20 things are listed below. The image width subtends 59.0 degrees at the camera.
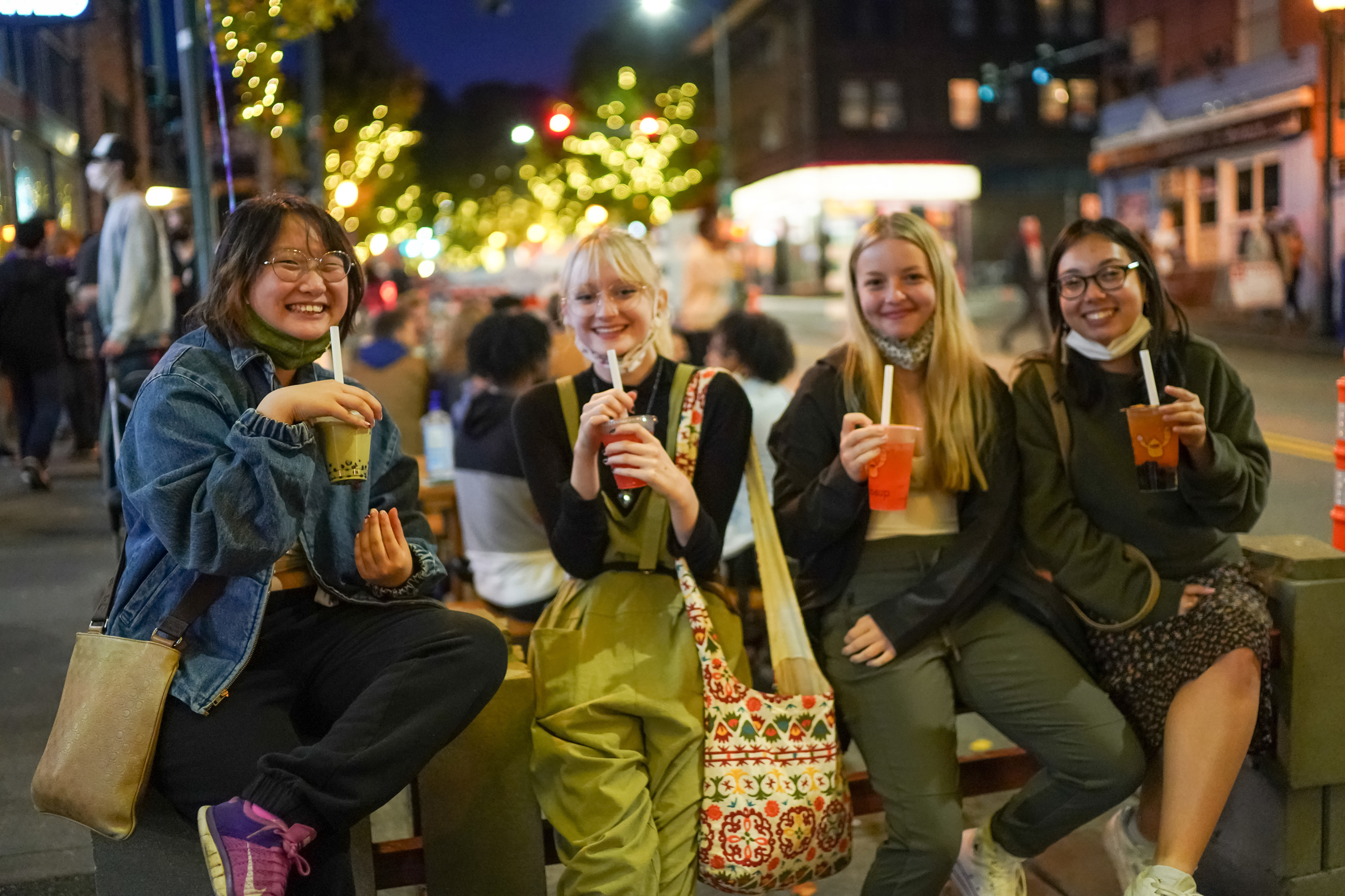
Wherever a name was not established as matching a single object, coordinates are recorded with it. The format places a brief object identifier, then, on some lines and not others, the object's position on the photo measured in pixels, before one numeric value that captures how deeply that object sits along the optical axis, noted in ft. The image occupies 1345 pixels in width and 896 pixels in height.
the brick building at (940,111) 140.67
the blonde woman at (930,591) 9.61
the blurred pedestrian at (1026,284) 59.36
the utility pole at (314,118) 47.34
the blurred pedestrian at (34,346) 28.02
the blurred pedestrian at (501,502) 13.94
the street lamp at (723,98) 71.03
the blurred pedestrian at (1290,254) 64.23
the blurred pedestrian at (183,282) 26.84
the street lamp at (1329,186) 54.29
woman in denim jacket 7.72
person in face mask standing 21.47
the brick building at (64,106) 40.57
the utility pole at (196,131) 19.20
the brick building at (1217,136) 68.44
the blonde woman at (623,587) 8.91
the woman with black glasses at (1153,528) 9.61
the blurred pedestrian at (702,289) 29.37
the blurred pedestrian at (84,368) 26.61
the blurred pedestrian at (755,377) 15.80
